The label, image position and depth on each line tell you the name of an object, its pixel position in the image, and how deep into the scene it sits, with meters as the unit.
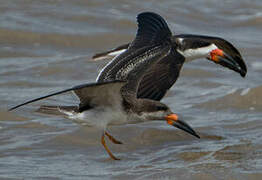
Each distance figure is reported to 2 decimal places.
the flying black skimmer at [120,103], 12.11
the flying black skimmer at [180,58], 14.02
